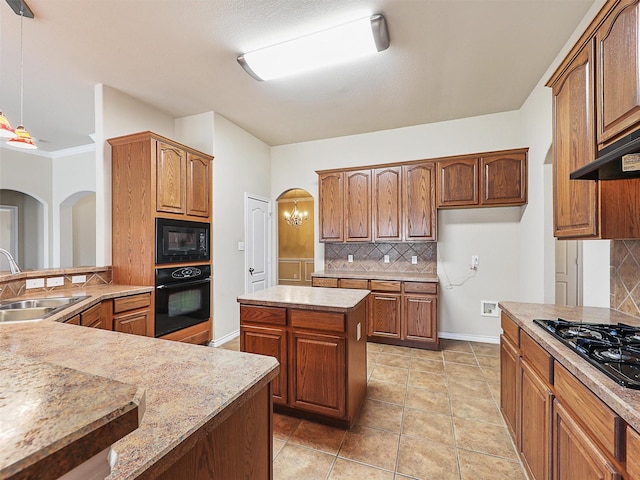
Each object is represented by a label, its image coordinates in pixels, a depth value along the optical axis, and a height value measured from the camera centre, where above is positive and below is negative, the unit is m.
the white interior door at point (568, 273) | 3.57 -0.43
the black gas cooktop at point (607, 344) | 0.98 -0.44
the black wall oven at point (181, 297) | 2.98 -0.65
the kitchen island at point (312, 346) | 2.03 -0.80
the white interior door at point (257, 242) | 4.34 -0.05
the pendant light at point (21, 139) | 2.28 +0.80
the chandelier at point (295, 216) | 7.51 +0.60
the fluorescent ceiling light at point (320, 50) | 2.22 +1.58
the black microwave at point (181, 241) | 3.00 -0.02
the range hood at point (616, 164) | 1.07 +0.31
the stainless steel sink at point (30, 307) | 2.02 -0.50
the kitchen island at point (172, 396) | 0.53 -0.42
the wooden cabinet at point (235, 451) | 0.68 -0.58
